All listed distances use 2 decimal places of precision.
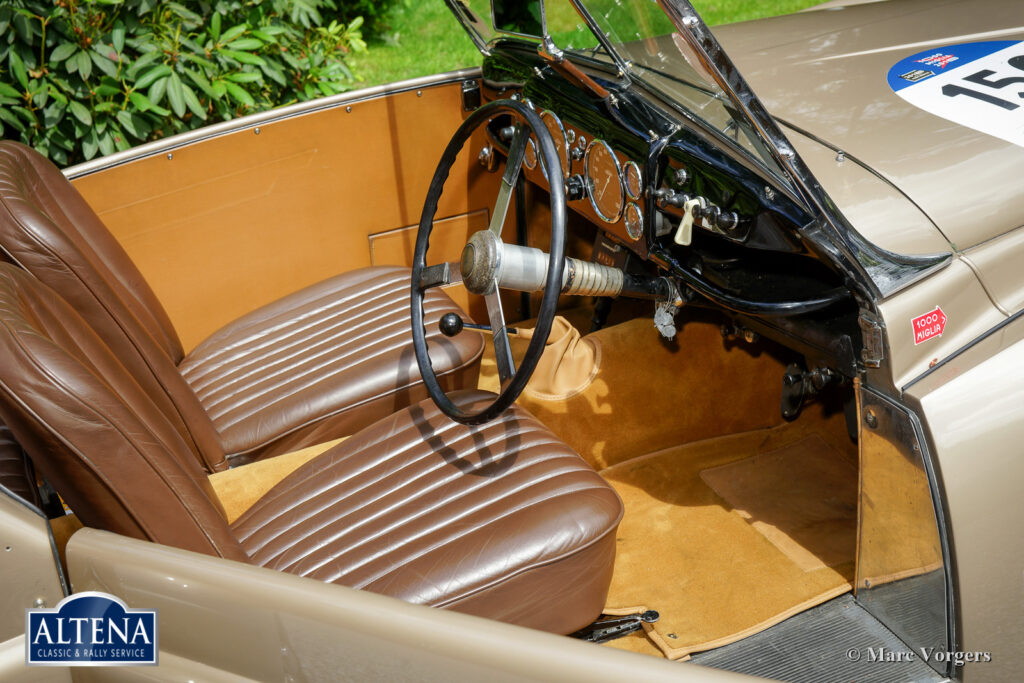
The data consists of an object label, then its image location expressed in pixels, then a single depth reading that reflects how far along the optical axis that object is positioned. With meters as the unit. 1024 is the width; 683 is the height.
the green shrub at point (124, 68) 2.72
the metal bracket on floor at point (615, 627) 1.72
